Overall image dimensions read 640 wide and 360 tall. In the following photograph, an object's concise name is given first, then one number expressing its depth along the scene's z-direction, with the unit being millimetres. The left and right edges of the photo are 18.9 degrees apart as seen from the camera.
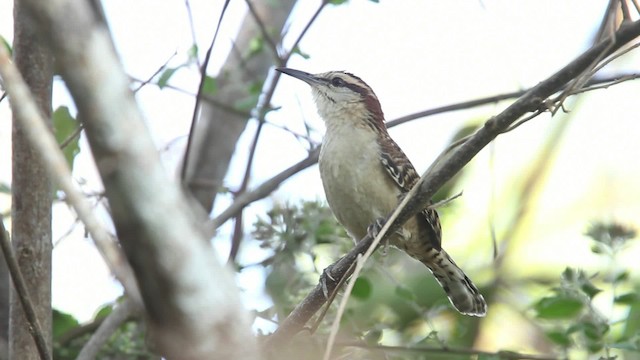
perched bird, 10094
